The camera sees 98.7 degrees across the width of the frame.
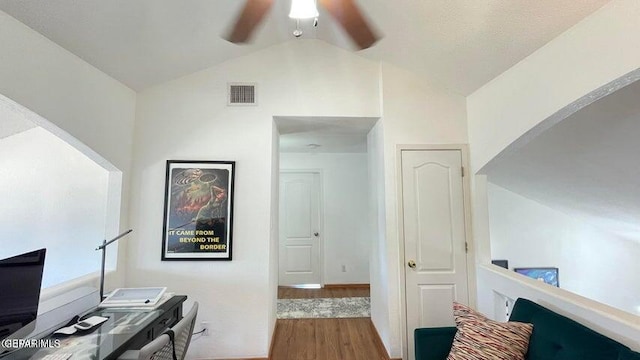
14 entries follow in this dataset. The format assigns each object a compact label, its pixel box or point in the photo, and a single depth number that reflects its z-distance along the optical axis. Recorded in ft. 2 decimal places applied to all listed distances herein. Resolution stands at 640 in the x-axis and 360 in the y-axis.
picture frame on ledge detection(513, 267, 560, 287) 14.06
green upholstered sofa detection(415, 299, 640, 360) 3.97
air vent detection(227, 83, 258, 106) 8.92
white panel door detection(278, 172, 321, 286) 16.19
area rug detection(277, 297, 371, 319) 11.89
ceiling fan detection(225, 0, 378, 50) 5.46
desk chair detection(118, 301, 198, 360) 3.64
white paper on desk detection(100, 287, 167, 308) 5.88
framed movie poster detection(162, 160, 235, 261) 8.39
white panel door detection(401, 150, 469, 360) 8.31
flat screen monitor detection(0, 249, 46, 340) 3.88
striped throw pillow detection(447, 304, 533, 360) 4.93
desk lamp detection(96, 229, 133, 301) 6.23
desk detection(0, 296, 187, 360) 4.04
